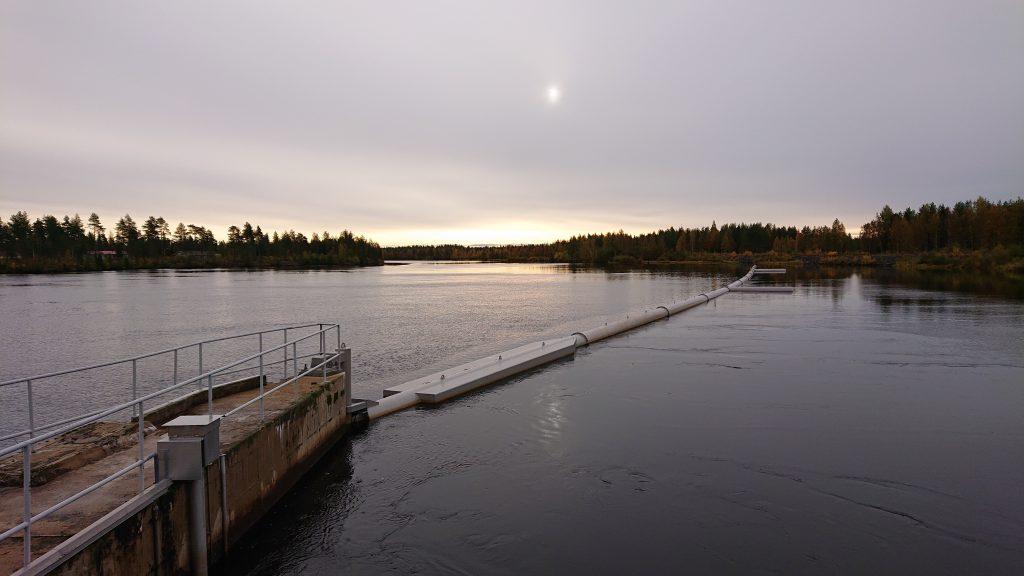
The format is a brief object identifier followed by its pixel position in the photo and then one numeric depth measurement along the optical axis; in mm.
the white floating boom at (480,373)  14984
